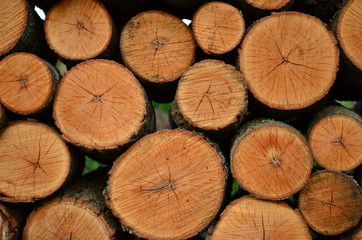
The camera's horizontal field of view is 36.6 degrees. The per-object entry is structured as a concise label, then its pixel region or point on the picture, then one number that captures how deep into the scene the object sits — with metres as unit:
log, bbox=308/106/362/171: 1.22
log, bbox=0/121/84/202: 1.20
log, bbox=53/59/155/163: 1.18
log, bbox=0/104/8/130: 1.20
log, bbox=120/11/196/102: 1.26
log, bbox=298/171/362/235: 1.20
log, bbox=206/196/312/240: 1.16
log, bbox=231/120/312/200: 1.15
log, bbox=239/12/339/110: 1.19
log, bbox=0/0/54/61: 1.25
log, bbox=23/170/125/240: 1.19
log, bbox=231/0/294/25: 1.25
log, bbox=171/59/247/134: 1.17
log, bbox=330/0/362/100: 1.22
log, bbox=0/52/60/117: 1.19
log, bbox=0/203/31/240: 1.20
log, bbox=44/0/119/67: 1.24
